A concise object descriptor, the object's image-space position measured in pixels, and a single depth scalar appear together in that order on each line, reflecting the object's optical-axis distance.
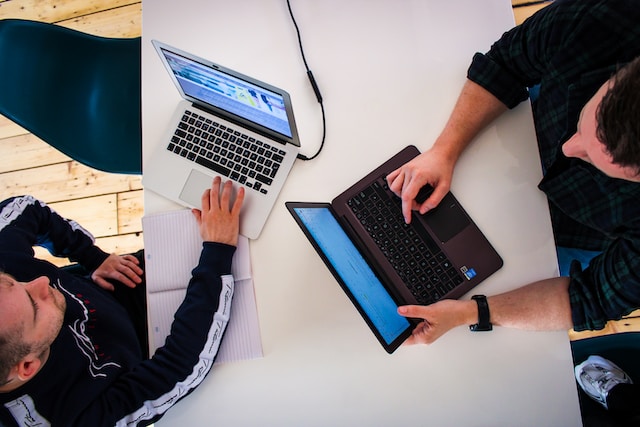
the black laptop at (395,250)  0.90
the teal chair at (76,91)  1.12
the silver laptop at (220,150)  0.97
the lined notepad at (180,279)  0.96
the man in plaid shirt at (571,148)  0.70
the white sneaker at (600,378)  1.13
